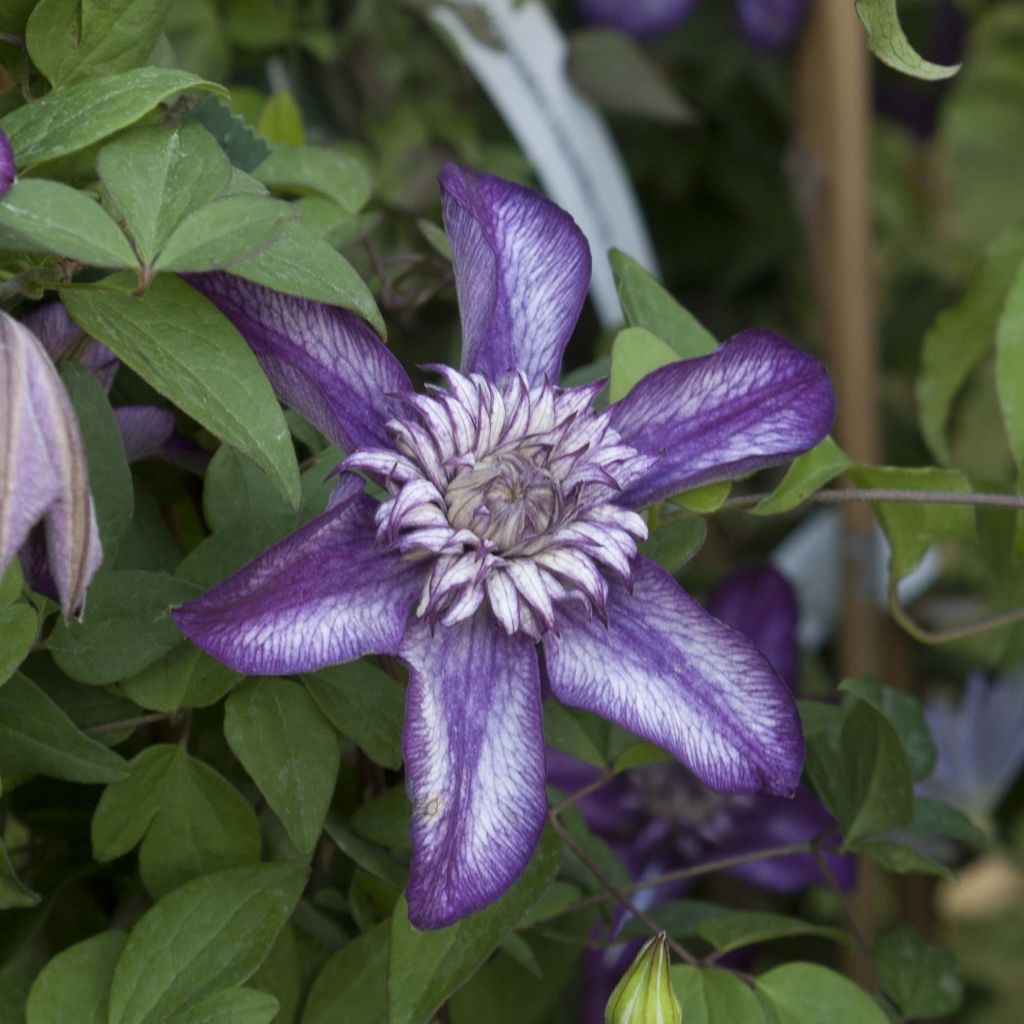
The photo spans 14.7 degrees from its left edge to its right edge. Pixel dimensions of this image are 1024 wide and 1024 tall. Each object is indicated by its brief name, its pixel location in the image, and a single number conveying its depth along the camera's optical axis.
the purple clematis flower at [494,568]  0.53
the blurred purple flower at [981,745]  0.97
